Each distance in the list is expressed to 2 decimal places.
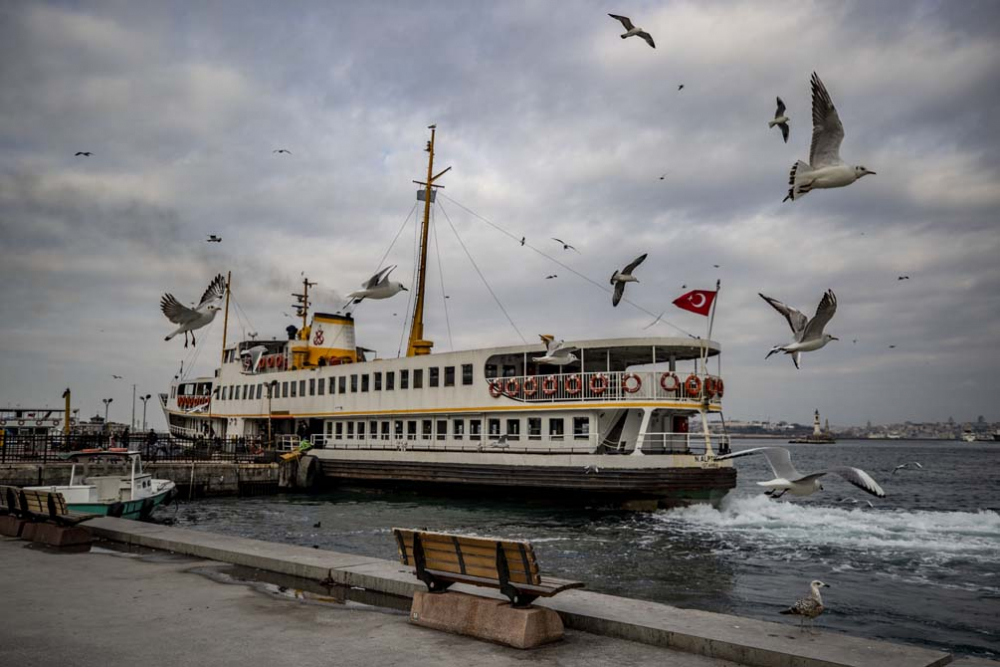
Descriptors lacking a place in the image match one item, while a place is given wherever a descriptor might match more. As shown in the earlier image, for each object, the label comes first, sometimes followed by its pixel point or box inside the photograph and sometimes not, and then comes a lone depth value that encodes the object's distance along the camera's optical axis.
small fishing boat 20.70
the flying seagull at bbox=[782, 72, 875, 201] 10.50
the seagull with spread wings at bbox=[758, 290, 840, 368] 11.48
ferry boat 26.20
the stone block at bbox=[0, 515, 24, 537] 14.53
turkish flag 25.73
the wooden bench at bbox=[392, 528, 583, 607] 7.50
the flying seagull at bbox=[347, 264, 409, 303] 22.17
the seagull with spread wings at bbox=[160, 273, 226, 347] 19.73
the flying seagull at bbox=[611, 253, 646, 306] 17.84
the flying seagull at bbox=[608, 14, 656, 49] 12.84
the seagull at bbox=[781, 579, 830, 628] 8.26
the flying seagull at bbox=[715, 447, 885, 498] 9.98
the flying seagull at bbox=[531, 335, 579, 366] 25.27
